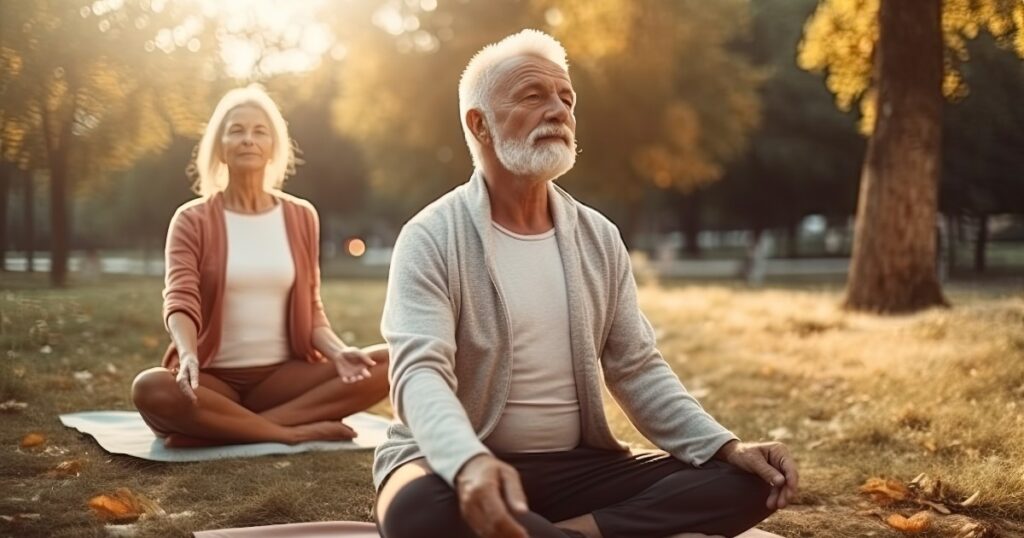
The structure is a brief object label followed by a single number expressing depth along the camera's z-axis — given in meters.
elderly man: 3.11
